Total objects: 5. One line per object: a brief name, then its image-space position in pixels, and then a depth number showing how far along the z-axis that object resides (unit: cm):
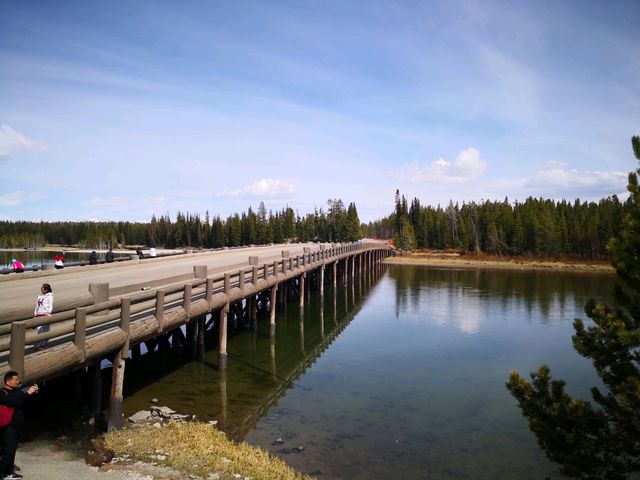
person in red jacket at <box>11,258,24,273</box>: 2100
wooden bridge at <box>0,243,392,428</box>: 877
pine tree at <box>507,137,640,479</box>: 786
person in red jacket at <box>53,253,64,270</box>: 2319
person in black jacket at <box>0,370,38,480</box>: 759
